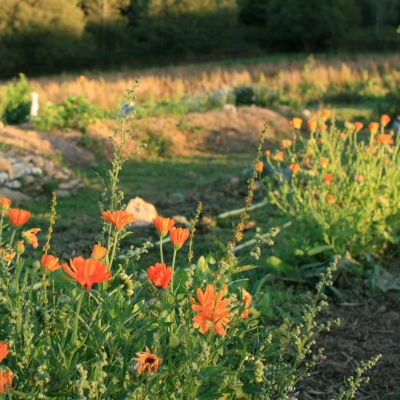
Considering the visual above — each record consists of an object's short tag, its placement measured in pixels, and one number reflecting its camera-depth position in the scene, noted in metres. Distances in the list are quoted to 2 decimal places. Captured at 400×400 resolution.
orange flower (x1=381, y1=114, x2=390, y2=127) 4.12
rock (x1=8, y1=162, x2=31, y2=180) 6.82
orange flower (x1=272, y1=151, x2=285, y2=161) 3.94
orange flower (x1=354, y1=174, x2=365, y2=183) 3.89
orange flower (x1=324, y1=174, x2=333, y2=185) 3.66
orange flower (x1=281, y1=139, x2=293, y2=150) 4.05
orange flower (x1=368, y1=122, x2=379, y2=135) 3.98
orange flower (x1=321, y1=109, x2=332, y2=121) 4.09
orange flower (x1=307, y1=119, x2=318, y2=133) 3.83
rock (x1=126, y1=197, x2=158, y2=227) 5.45
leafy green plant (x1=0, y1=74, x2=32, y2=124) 11.18
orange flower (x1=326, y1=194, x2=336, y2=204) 3.77
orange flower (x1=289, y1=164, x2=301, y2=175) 3.77
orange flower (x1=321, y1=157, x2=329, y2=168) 3.82
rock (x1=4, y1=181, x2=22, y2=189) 6.75
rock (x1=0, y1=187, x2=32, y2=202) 6.57
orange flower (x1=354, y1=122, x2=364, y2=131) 3.96
